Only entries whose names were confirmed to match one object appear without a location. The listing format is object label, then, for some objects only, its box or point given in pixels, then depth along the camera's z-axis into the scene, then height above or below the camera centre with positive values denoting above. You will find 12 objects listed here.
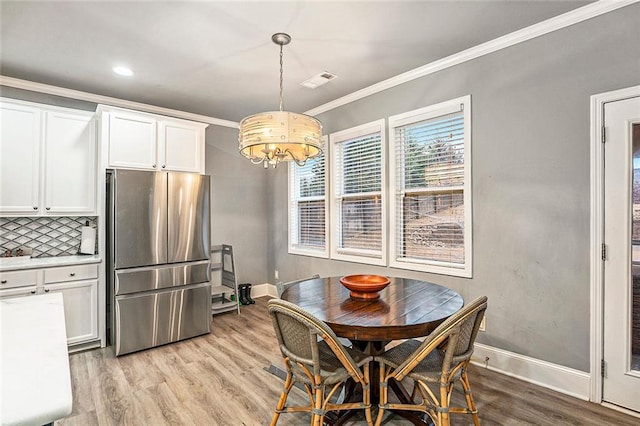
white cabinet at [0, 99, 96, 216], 3.10 +0.51
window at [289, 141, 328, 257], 4.44 +0.05
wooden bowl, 2.15 -0.49
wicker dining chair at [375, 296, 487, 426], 1.63 -0.84
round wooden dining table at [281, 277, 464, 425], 1.71 -0.58
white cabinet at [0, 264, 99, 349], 2.92 -0.72
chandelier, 2.18 +0.52
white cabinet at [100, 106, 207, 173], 3.37 +0.78
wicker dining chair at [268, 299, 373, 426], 1.66 -0.81
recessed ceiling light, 3.15 +1.38
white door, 2.16 -0.27
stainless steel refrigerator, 3.19 -0.47
